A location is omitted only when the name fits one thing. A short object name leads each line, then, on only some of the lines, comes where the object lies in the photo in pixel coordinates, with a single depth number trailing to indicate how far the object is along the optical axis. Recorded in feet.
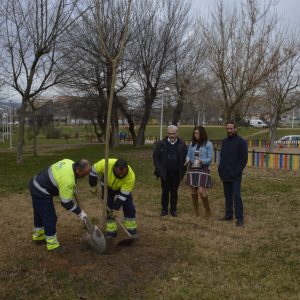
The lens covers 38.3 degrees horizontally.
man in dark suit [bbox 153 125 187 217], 23.58
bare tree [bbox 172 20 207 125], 91.84
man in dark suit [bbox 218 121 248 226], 22.15
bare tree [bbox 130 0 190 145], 87.66
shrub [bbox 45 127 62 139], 169.20
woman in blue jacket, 23.26
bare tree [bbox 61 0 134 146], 75.61
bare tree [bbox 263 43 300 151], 73.15
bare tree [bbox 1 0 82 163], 50.19
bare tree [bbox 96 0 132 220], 16.71
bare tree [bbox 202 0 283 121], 53.16
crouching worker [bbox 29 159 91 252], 16.22
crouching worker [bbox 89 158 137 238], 17.51
